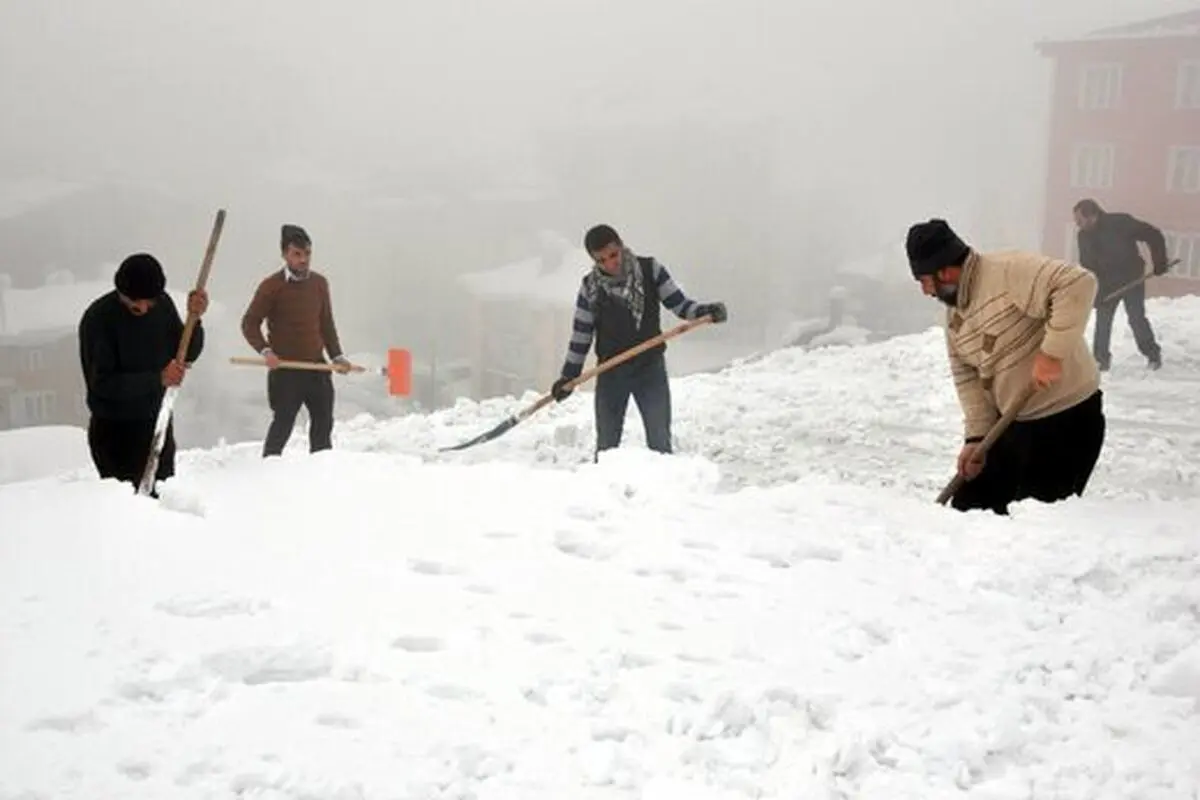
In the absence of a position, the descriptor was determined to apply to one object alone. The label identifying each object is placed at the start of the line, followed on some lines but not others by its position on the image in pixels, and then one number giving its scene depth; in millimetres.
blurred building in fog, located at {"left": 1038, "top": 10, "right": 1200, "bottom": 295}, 30969
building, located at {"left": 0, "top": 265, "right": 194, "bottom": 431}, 30750
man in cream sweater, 4668
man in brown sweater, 7672
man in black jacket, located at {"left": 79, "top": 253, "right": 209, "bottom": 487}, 5598
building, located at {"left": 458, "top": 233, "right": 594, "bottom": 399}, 34344
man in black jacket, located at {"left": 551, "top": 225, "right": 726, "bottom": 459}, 7078
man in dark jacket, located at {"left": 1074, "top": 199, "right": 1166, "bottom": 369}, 11047
